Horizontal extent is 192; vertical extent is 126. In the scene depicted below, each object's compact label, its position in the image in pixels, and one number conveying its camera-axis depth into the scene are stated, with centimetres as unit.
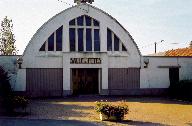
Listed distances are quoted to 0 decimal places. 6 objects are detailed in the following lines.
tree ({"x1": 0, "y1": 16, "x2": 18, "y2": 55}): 5631
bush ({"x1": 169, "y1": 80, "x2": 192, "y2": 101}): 2540
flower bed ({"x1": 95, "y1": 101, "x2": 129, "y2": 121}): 1471
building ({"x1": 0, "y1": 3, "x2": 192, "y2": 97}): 2700
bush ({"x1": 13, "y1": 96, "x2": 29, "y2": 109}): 1614
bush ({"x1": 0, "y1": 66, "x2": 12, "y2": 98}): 1754
